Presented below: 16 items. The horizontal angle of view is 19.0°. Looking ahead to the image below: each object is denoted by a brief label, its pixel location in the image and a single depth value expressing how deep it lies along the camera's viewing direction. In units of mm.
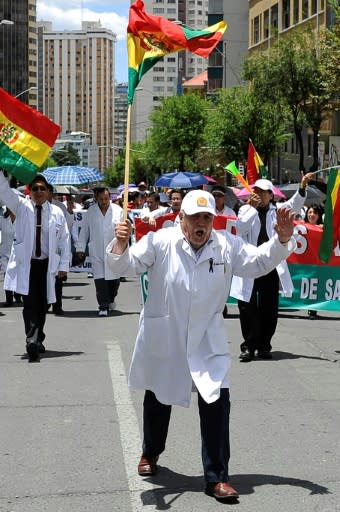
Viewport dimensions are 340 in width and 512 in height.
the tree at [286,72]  40656
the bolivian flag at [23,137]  10562
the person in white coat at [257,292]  10633
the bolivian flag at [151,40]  7031
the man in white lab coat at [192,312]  5617
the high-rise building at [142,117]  196750
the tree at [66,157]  162875
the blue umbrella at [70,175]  25188
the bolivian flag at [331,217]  11078
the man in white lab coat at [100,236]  14914
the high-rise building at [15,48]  152000
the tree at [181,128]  72250
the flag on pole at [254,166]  14266
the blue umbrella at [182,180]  34062
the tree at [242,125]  50469
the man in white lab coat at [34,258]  10516
